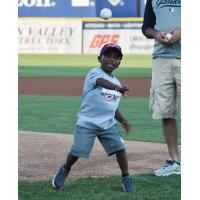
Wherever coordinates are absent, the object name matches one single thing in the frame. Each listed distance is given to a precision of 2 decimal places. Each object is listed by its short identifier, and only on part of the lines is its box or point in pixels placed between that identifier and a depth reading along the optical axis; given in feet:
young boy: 30.50
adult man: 35.97
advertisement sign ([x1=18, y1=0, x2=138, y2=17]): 252.38
